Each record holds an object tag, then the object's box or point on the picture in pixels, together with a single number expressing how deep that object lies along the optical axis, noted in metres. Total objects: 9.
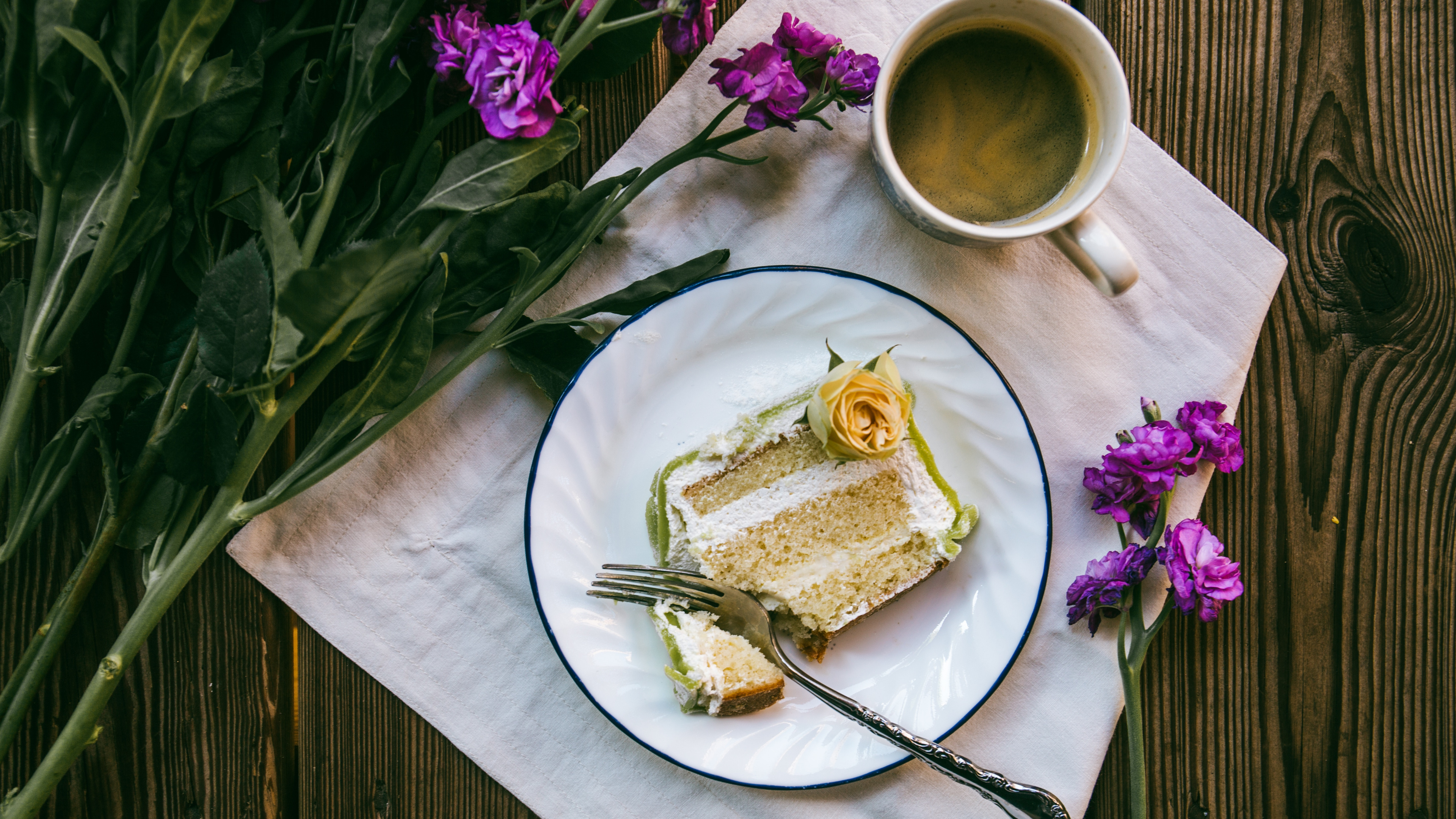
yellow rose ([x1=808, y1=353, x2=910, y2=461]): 0.58
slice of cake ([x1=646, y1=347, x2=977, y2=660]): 0.61
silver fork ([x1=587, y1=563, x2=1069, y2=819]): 0.59
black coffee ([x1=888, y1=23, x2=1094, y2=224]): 0.60
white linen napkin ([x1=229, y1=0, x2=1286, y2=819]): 0.62
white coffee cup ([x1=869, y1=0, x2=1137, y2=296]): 0.58
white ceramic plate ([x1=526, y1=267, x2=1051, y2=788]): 0.61
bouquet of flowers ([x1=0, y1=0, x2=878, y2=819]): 0.55
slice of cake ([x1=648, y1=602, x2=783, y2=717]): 0.60
